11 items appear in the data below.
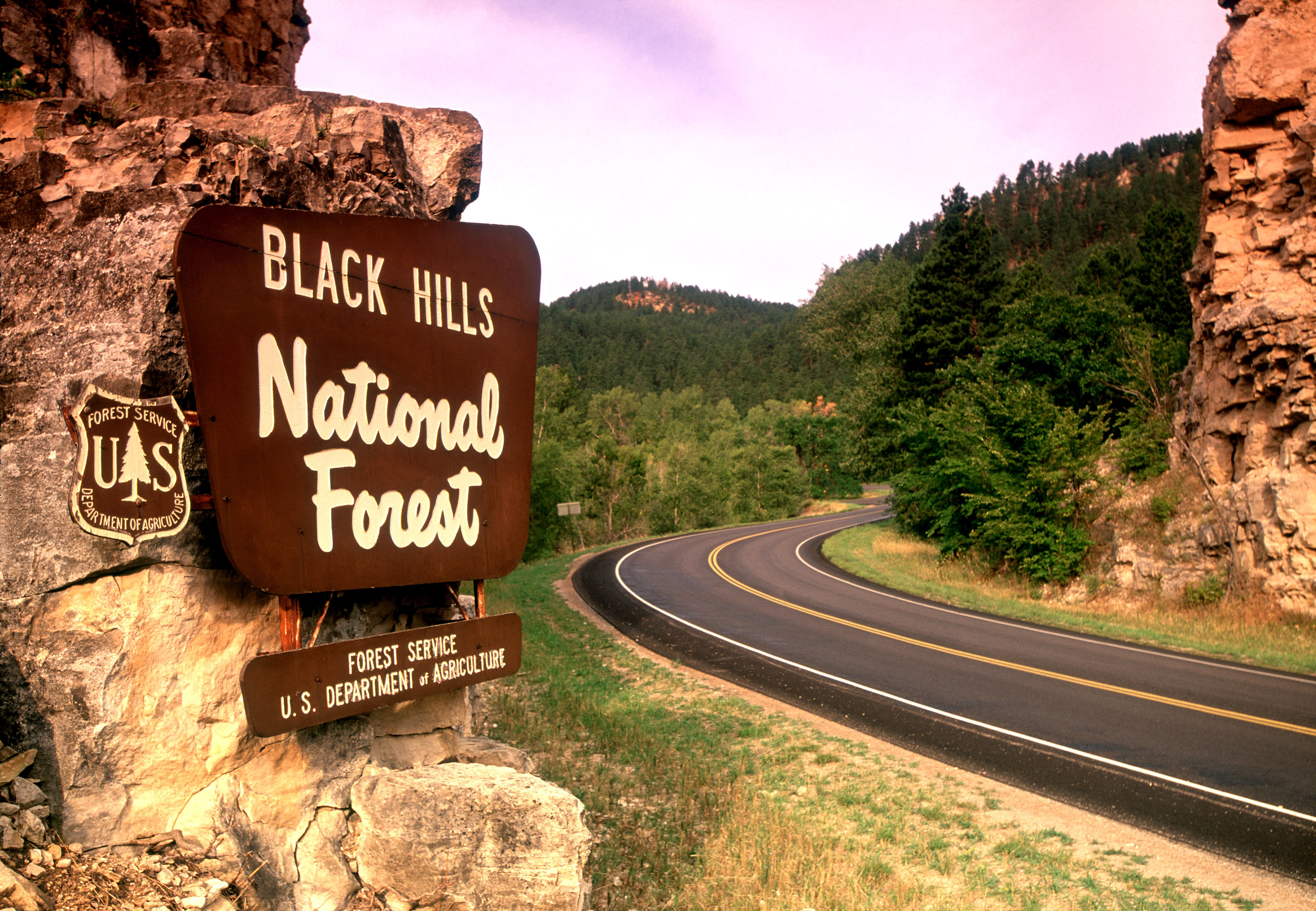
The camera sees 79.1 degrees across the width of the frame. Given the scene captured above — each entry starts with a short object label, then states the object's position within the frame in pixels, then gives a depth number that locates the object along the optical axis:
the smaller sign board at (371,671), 3.59
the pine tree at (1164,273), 40.47
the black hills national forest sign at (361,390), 3.63
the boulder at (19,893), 2.82
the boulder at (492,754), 4.95
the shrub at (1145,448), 22.56
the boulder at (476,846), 4.08
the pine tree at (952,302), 33.34
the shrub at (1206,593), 17.36
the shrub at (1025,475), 21.25
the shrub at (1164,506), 20.19
